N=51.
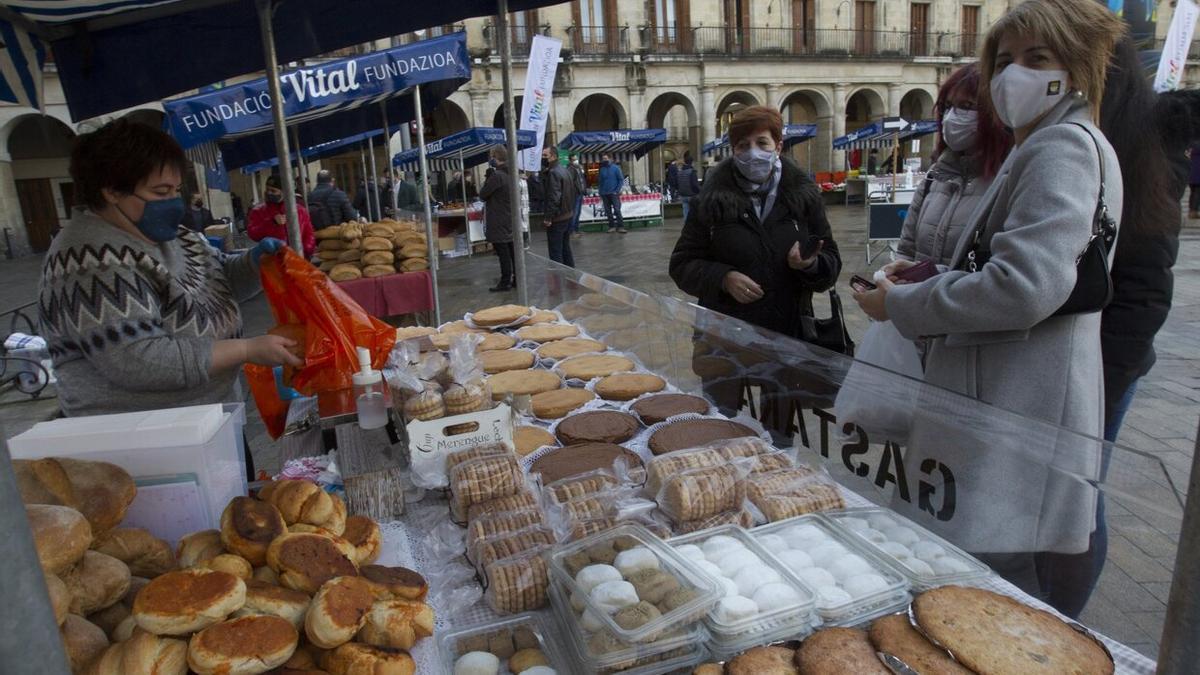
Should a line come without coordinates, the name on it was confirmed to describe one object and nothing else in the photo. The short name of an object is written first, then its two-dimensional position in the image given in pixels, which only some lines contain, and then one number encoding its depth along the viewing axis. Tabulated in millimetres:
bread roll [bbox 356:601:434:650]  1176
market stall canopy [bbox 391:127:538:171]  16484
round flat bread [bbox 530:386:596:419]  2576
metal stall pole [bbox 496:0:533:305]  4020
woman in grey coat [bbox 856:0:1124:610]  1584
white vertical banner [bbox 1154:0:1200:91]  6590
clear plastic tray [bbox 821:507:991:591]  1359
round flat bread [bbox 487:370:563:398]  2814
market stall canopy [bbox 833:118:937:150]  19555
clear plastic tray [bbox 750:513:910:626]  1275
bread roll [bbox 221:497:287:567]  1233
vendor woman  1963
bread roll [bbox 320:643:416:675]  1103
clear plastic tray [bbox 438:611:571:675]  1254
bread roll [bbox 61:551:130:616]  1065
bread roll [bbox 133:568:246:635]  1025
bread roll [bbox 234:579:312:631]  1108
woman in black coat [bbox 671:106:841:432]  3082
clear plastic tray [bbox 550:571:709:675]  1165
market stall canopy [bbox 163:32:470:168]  5457
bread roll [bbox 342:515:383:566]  1439
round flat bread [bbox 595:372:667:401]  2727
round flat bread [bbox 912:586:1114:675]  1105
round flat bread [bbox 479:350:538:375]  3174
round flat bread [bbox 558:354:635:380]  3006
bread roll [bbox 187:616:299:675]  984
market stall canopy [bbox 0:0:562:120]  2684
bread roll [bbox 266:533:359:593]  1188
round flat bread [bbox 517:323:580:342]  3631
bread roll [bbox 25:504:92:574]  1013
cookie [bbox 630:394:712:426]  2428
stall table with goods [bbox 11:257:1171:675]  1102
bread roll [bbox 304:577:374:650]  1097
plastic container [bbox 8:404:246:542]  1347
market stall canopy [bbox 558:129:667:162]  23234
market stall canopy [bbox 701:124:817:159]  23312
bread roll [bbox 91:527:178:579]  1218
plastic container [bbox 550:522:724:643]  1174
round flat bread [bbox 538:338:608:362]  3336
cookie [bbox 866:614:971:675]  1101
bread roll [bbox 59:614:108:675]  986
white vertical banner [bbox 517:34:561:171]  8375
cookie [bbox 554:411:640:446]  2285
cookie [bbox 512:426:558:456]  2217
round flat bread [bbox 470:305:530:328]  3967
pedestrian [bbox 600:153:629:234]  17875
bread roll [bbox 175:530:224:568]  1233
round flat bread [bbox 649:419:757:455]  2127
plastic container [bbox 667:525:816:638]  1214
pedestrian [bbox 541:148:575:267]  11133
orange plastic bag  2184
